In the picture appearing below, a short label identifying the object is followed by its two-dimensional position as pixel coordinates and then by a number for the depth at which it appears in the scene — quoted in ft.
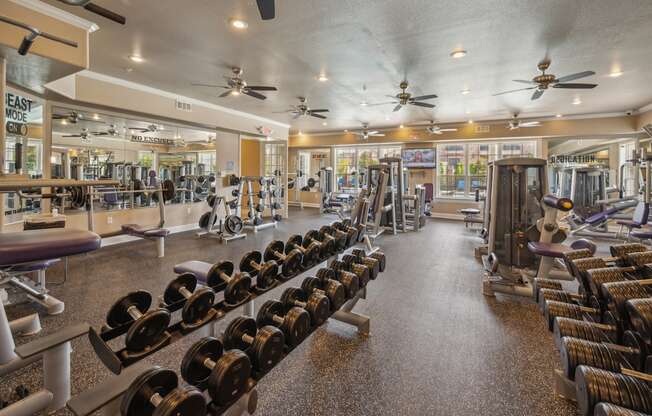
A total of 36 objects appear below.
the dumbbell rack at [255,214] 20.85
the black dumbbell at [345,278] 6.40
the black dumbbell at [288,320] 4.62
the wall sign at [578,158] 35.69
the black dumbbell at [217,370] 3.37
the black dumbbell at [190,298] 4.32
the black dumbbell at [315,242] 7.40
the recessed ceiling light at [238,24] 9.77
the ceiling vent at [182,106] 18.49
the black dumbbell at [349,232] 8.51
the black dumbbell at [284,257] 6.36
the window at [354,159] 32.73
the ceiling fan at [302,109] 19.26
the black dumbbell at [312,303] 5.23
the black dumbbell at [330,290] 5.85
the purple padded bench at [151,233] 13.70
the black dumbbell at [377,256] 7.70
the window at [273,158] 31.07
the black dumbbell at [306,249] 6.93
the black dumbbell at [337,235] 8.00
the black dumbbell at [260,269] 5.72
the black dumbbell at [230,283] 5.06
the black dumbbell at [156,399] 2.89
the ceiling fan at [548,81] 12.76
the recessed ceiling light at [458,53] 11.88
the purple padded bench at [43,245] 4.09
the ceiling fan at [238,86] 14.08
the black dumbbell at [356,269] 6.93
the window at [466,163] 27.50
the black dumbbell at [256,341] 3.97
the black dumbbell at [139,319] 3.57
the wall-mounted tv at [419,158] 28.94
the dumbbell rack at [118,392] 2.85
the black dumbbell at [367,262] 7.36
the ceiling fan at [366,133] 29.48
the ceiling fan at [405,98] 15.58
